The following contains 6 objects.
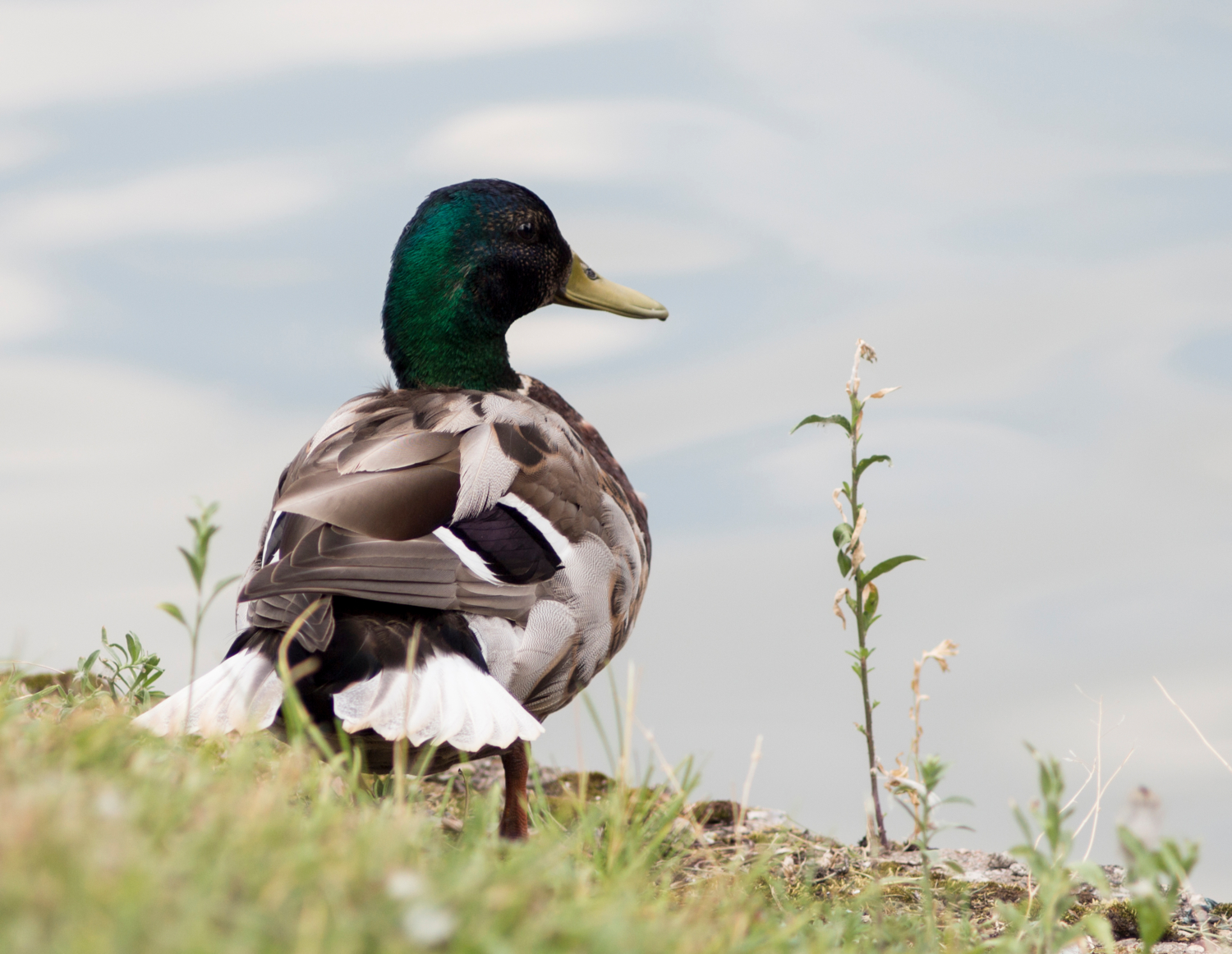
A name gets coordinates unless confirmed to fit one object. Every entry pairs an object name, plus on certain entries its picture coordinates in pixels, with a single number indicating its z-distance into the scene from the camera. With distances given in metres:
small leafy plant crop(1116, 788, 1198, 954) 4.77
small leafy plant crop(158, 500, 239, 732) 5.79
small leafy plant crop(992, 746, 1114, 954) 4.85
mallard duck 7.20
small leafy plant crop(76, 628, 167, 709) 8.95
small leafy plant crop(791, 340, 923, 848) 9.33
